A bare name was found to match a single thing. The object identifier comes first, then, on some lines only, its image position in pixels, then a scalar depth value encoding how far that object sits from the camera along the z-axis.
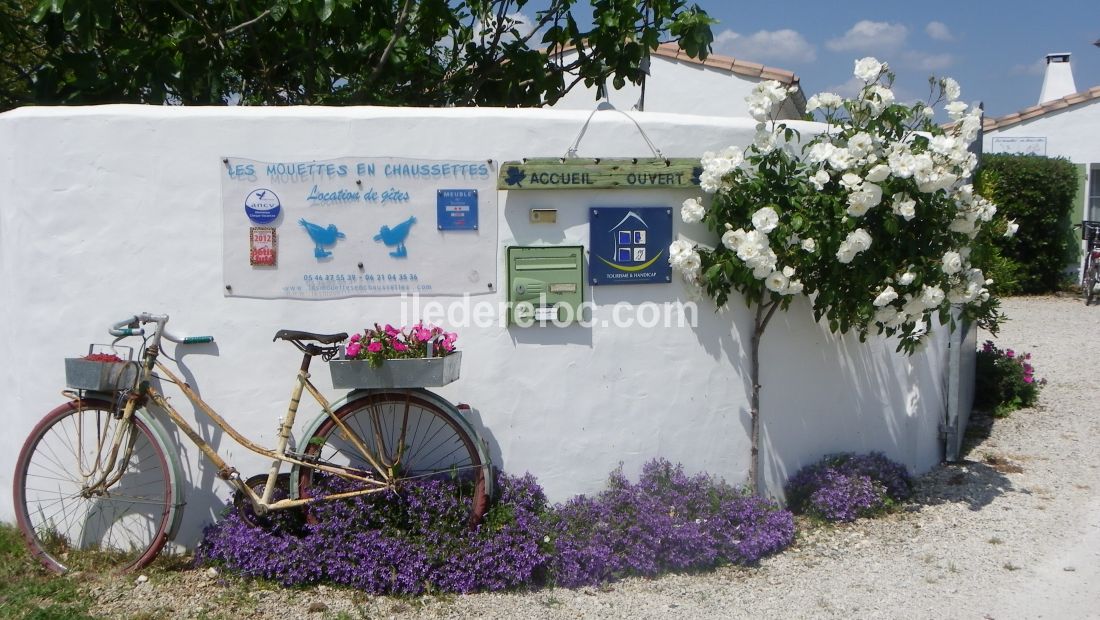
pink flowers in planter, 4.43
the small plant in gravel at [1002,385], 7.95
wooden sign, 4.83
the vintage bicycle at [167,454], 4.50
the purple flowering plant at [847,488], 5.27
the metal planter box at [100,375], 4.39
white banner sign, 4.73
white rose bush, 4.79
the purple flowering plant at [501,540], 4.44
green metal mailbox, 4.93
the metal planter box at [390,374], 4.45
